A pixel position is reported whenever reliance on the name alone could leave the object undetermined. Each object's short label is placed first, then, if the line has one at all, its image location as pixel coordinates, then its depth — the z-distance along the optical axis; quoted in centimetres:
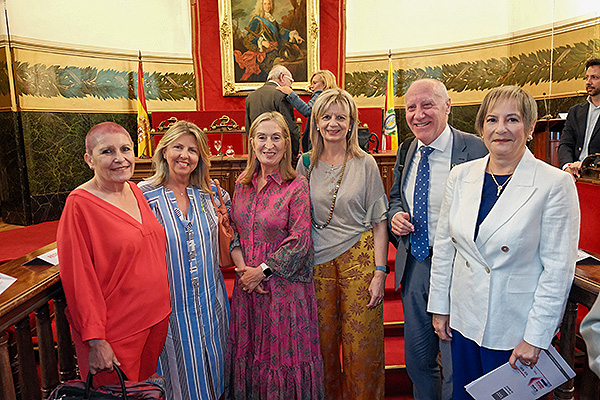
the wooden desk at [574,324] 152
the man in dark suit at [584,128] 414
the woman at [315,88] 451
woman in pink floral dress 223
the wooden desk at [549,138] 593
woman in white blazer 149
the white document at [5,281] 163
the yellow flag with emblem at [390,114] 740
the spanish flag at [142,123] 686
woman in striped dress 215
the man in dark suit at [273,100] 477
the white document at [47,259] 199
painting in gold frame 792
